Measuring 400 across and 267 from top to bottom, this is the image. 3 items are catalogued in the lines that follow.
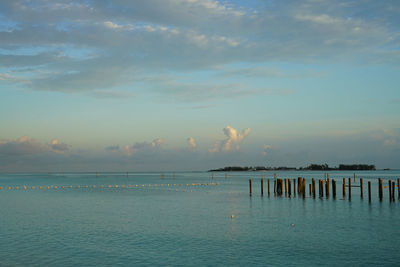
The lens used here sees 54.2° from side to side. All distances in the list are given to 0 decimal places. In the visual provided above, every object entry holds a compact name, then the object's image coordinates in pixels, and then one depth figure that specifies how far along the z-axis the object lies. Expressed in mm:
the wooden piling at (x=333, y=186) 51644
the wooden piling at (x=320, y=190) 55719
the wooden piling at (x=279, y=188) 60181
